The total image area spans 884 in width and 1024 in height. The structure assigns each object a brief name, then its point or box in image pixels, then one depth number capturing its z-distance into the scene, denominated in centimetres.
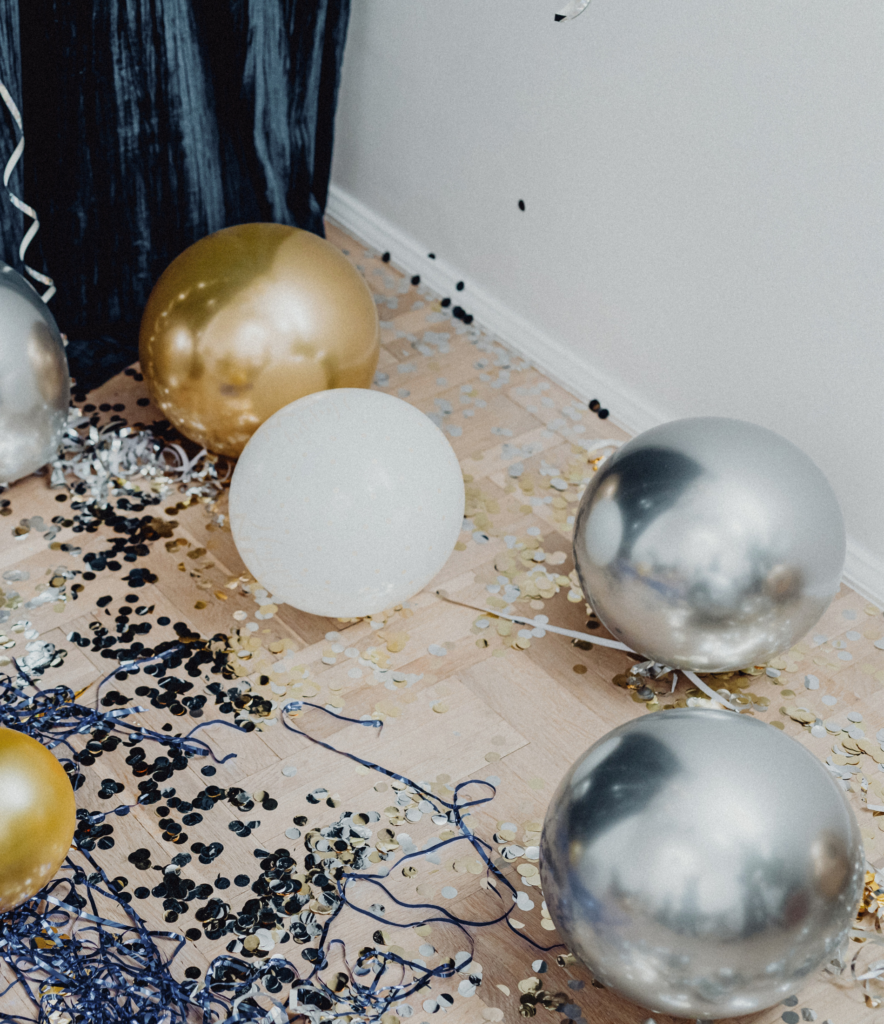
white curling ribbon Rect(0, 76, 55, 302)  208
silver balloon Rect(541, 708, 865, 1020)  122
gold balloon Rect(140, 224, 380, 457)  192
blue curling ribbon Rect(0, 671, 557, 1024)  138
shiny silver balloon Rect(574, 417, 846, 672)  157
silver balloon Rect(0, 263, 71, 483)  185
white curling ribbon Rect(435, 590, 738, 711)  180
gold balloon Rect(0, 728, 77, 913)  131
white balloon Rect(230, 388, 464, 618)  164
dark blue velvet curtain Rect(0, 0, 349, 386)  215
